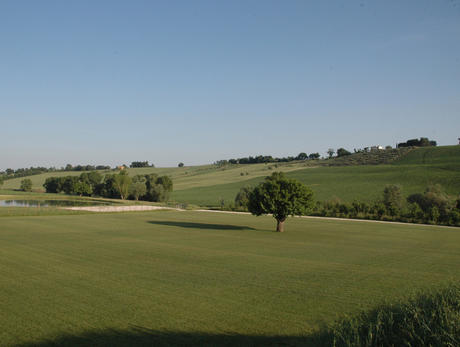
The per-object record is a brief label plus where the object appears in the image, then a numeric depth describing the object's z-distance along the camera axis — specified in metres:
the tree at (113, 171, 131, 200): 120.69
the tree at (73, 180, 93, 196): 131.12
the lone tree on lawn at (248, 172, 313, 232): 39.39
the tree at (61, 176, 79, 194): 139.62
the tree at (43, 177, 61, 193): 148.62
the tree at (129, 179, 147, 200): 118.56
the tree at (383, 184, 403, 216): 68.78
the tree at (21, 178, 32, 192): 153.88
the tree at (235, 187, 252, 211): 79.06
